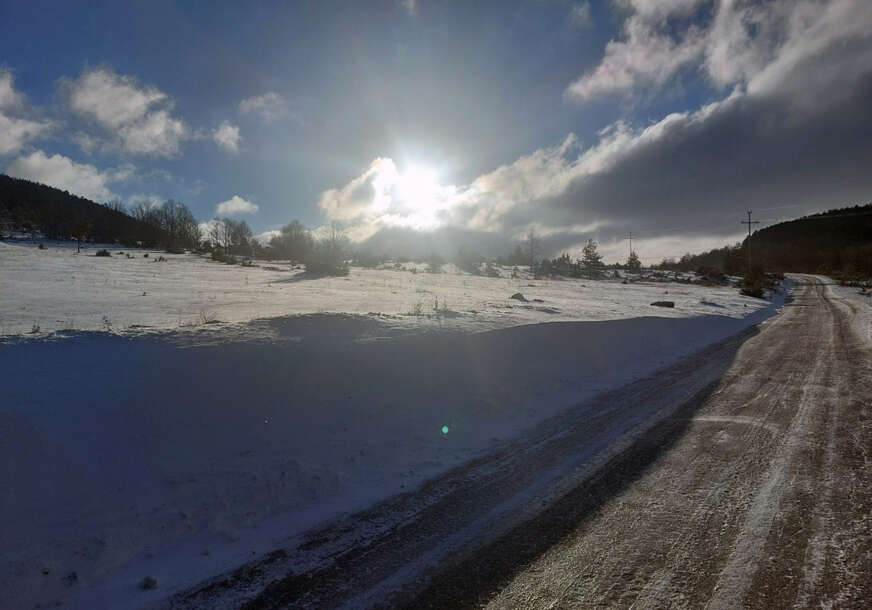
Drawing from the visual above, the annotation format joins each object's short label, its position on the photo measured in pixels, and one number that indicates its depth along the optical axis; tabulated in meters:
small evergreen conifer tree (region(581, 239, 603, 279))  78.50
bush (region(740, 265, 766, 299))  39.88
